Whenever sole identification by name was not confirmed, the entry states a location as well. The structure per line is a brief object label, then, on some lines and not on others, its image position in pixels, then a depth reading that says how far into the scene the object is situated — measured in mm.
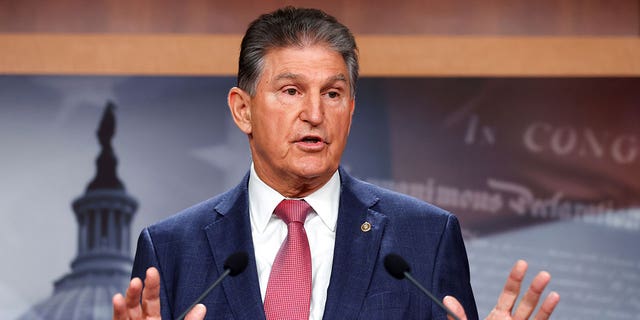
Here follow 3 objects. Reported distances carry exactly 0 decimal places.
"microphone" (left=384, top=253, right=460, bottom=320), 3977
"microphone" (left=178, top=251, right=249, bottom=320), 4027
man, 4293
